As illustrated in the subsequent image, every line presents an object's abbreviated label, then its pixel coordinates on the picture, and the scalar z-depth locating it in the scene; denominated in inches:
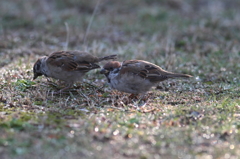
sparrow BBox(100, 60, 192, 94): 453.7
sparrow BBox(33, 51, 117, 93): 492.1
